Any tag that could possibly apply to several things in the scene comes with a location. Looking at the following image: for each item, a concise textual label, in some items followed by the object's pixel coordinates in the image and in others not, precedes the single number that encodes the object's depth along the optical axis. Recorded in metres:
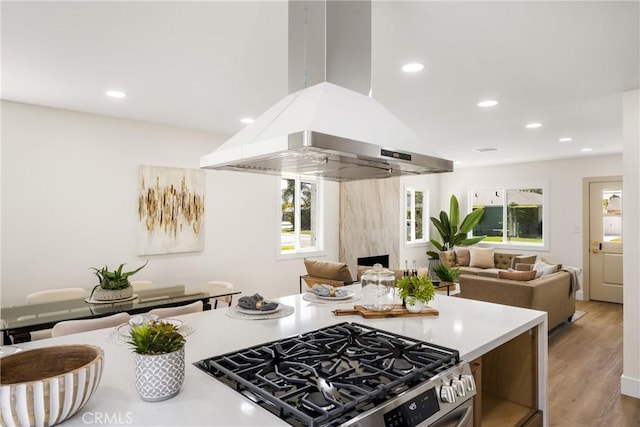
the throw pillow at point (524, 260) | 6.54
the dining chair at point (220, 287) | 3.69
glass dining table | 2.45
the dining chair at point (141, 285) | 3.72
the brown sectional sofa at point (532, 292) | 4.21
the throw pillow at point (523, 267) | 5.60
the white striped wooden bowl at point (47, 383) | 0.85
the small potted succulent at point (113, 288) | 3.03
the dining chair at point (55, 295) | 3.12
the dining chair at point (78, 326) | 2.13
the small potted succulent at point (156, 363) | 1.07
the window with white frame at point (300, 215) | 5.82
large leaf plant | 7.84
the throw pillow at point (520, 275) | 4.43
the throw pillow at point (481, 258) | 7.19
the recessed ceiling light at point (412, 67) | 2.65
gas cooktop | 1.04
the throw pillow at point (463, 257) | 7.44
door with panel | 6.35
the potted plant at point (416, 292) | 2.02
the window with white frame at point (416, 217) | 8.14
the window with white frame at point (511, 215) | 7.37
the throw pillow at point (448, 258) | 7.39
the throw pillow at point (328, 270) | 4.35
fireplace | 6.63
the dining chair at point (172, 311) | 2.31
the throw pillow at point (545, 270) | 4.82
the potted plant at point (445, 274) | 5.41
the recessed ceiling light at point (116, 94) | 3.24
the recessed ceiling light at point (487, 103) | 3.49
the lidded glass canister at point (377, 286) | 2.16
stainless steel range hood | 1.40
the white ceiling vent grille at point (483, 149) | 5.90
